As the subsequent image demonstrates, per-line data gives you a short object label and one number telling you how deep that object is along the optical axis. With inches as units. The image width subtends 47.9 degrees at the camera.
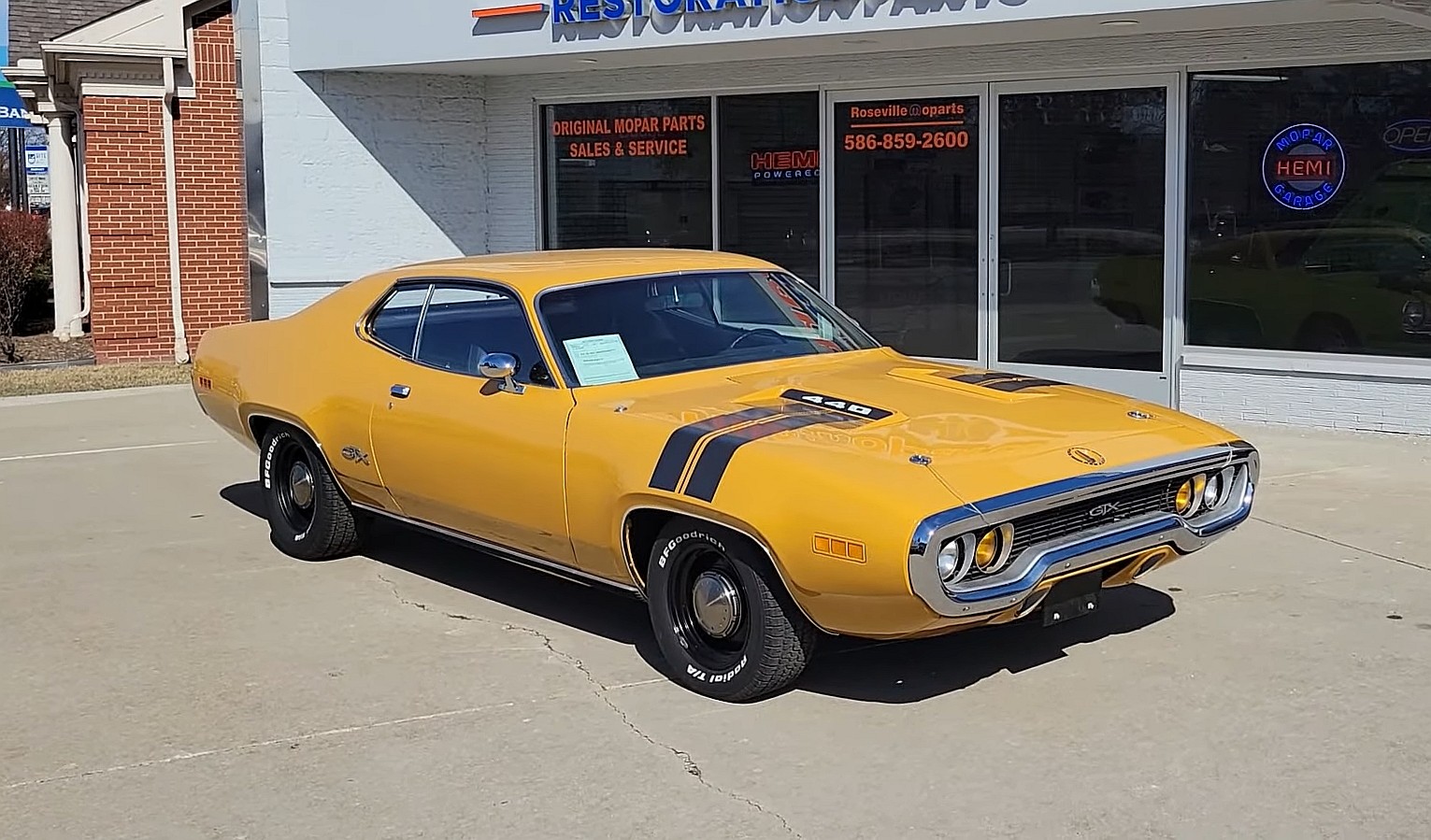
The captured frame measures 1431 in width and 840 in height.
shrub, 693.3
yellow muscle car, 199.0
